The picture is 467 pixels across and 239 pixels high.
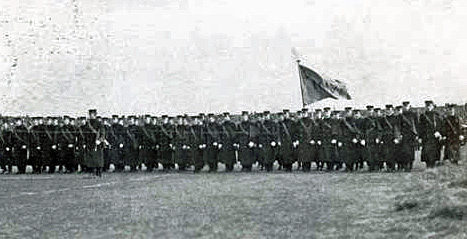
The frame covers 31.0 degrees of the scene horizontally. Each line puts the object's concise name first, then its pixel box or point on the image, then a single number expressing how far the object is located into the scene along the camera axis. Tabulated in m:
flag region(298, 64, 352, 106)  19.34
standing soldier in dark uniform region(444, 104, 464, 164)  18.12
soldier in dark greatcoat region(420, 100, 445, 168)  18.05
